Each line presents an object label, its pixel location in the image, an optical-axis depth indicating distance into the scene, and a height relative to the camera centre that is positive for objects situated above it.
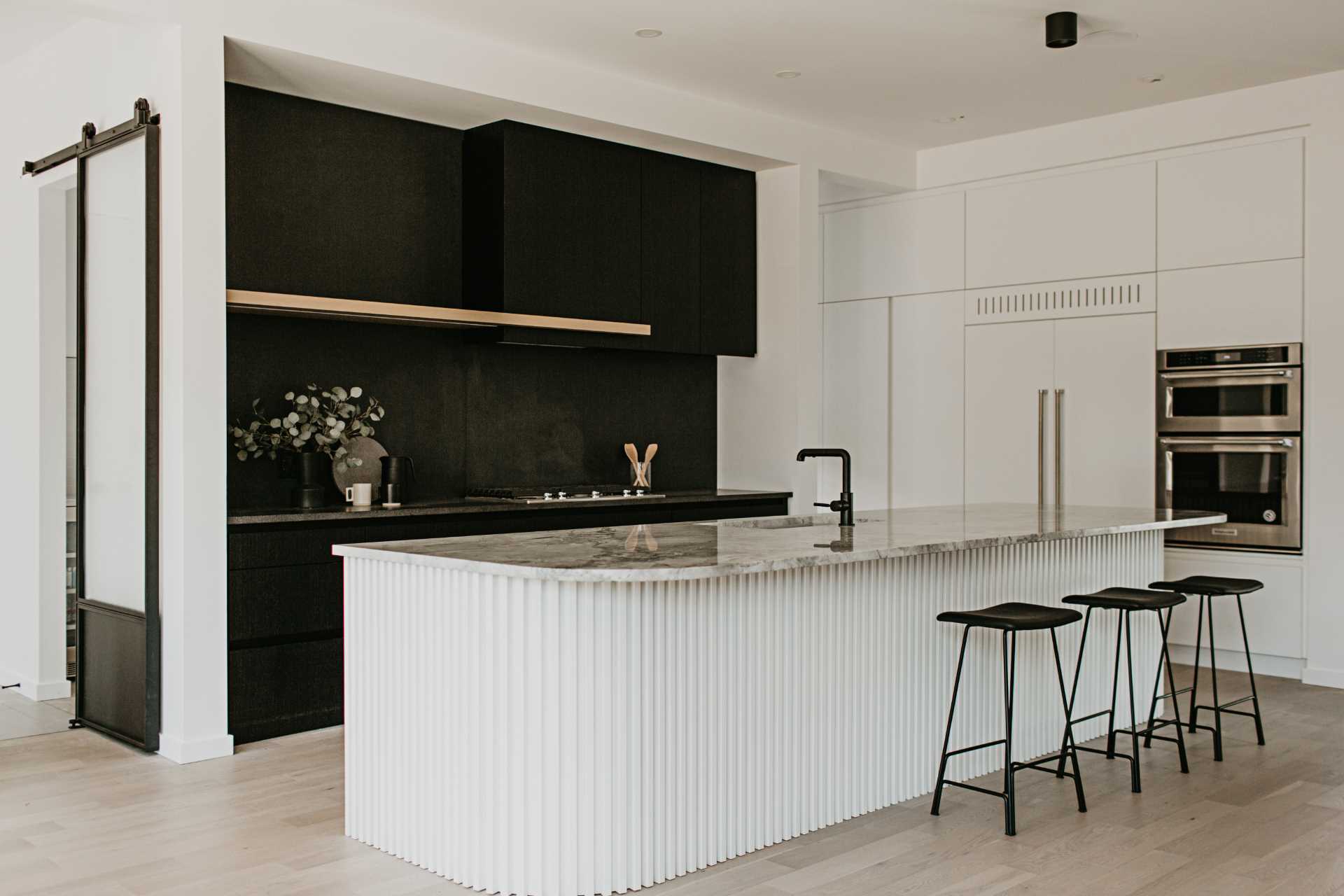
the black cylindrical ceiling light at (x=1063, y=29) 4.82 +1.60
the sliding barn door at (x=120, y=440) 4.43 +0.01
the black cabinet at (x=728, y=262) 6.48 +0.95
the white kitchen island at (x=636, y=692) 3.01 -0.67
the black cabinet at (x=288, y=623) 4.54 -0.68
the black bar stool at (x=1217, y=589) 4.45 -0.55
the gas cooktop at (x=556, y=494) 5.60 -0.25
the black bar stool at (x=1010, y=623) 3.54 -0.53
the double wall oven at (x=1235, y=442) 5.80 -0.01
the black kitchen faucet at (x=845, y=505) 4.21 -0.22
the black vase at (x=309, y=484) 4.94 -0.17
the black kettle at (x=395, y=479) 5.18 -0.16
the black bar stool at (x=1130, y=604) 4.02 -0.55
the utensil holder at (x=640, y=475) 6.46 -0.18
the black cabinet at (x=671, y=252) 6.17 +0.95
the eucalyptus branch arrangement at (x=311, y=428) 4.97 +0.06
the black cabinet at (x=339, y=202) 4.99 +1.03
